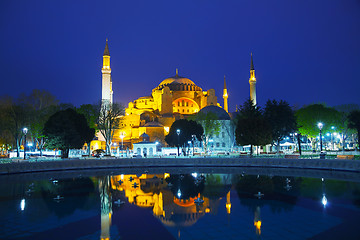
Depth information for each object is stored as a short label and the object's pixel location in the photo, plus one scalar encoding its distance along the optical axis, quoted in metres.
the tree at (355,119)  38.62
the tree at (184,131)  48.97
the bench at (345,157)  27.33
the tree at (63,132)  35.00
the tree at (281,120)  41.22
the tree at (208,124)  52.56
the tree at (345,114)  50.19
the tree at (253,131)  38.50
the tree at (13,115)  39.03
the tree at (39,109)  40.84
